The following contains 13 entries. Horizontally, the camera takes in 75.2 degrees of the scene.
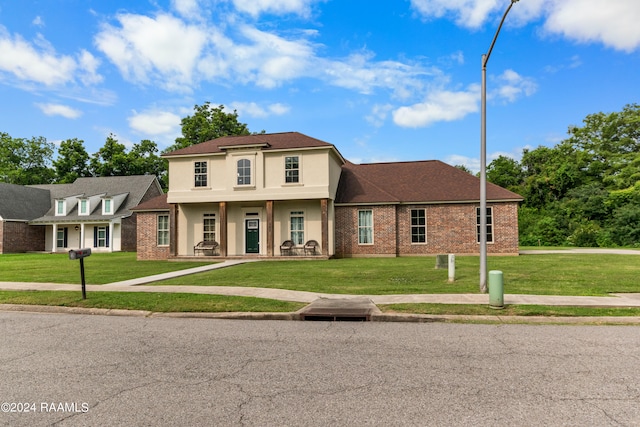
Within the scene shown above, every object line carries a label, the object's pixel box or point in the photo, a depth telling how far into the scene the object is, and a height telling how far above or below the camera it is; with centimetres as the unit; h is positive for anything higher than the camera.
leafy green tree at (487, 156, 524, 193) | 5556 +799
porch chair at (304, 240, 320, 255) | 2461 -78
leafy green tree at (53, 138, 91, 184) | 5459 +1008
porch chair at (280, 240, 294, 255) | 2491 -80
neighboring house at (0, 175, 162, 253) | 3941 +196
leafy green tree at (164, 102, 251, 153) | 4819 +1288
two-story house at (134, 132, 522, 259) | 2433 +160
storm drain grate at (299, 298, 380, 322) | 880 -170
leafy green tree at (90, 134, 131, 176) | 5431 +998
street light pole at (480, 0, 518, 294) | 1120 +200
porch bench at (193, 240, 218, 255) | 2595 -74
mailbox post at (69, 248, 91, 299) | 1004 -43
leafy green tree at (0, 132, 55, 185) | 6256 +1227
